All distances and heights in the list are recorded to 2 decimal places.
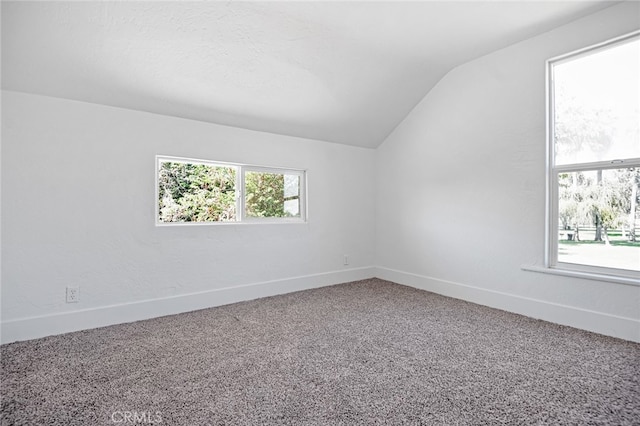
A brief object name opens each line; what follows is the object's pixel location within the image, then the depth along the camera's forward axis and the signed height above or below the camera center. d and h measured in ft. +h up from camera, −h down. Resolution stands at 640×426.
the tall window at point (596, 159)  7.97 +1.49
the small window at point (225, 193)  10.23 +0.73
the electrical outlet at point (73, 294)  8.39 -2.22
